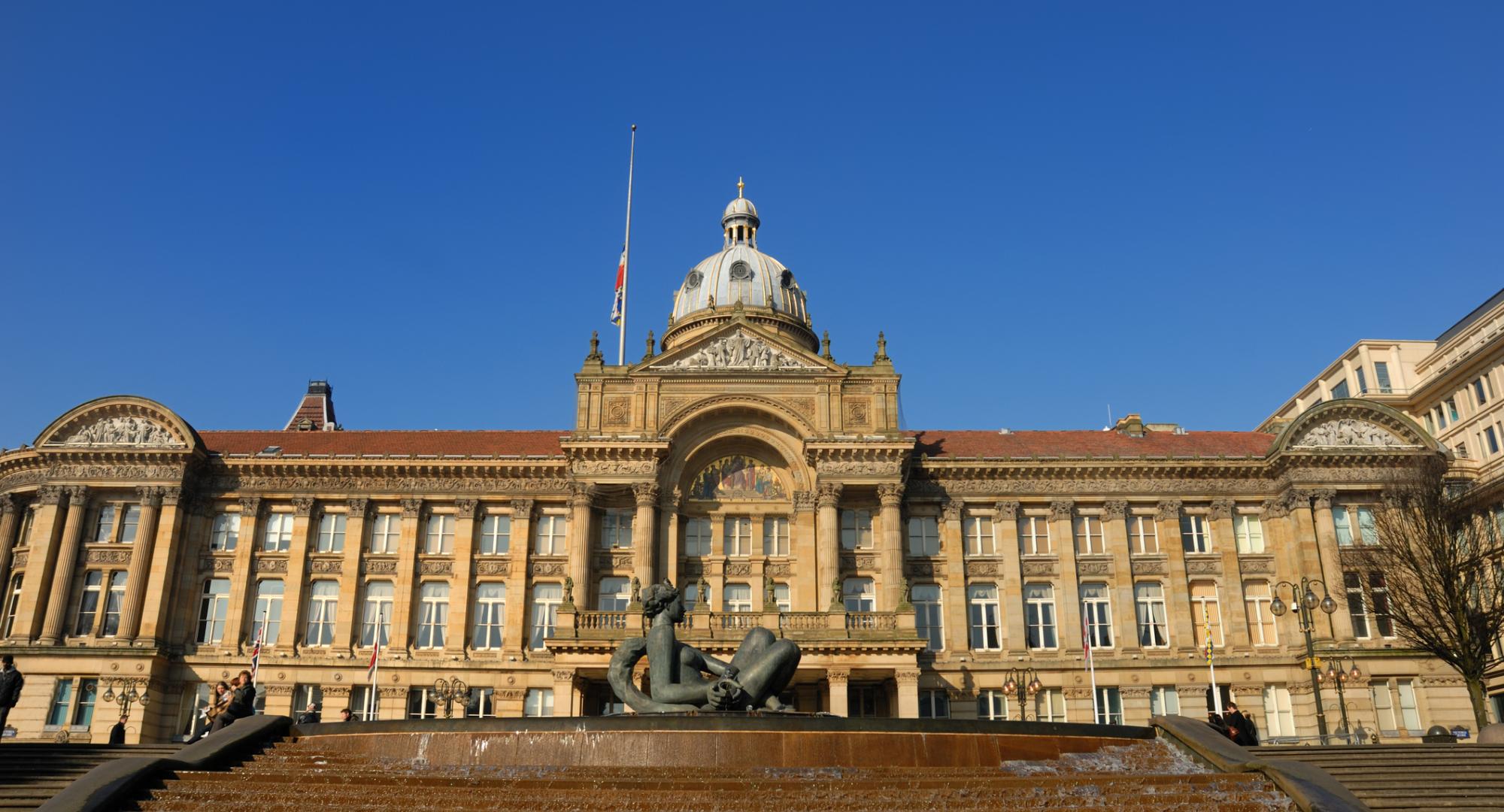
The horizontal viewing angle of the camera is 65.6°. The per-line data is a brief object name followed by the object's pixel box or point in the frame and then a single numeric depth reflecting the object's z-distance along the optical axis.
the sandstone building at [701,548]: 47.00
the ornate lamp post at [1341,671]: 43.22
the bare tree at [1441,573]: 41.88
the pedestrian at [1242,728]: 27.45
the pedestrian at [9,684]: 23.59
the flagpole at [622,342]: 54.21
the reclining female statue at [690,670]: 22.27
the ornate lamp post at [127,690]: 45.22
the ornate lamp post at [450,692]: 46.75
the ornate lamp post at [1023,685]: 46.16
